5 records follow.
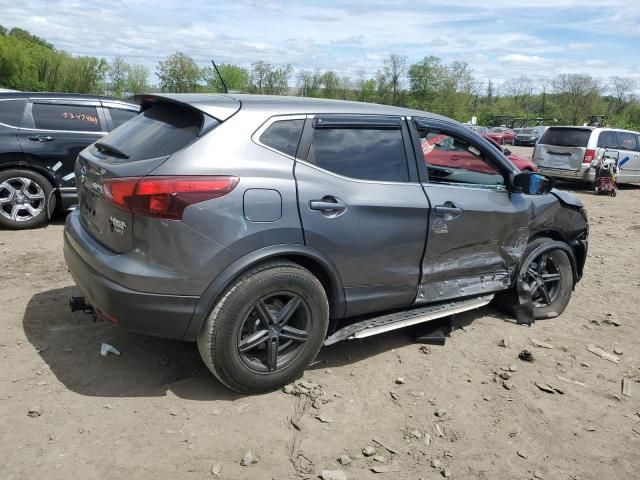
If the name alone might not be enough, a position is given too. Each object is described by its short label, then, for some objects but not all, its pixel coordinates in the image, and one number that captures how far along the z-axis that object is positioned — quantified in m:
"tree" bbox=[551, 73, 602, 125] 61.72
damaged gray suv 3.01
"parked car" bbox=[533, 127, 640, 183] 14.27
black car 6.90
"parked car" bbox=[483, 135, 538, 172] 12.65
